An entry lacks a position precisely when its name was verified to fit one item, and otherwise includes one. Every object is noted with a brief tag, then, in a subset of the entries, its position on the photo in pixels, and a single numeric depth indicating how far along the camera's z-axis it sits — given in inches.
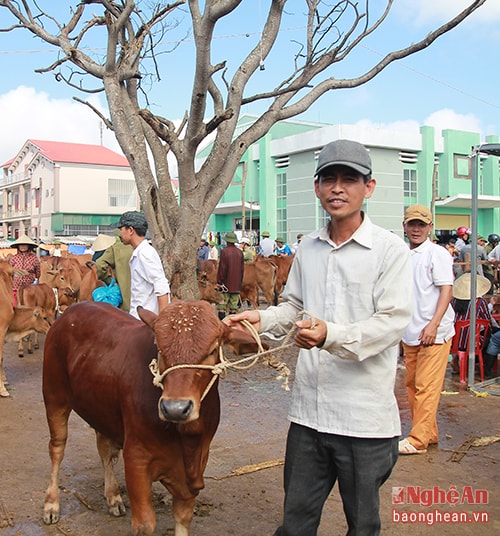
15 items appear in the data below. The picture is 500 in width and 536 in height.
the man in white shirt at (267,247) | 888.3
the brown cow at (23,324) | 330.6
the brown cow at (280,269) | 656.6
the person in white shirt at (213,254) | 936.9
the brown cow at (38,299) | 410.6
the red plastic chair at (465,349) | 324.5
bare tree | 346.3
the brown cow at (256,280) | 605.0
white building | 1998.0
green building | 1259.2
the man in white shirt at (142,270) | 202.4
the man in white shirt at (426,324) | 208.5
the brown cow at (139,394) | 105.8
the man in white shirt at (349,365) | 99.8
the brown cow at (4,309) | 312.9
